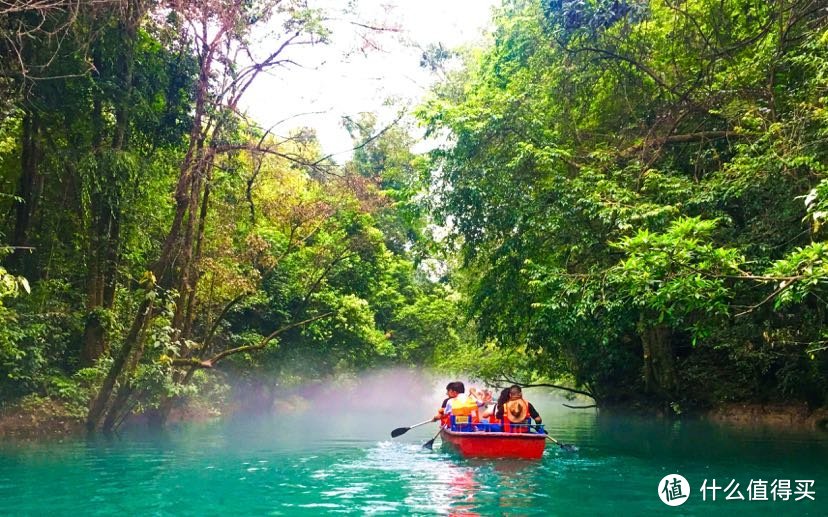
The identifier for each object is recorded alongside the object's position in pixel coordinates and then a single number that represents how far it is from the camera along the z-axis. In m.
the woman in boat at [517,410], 12.48
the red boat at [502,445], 11.57
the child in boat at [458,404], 13.36
